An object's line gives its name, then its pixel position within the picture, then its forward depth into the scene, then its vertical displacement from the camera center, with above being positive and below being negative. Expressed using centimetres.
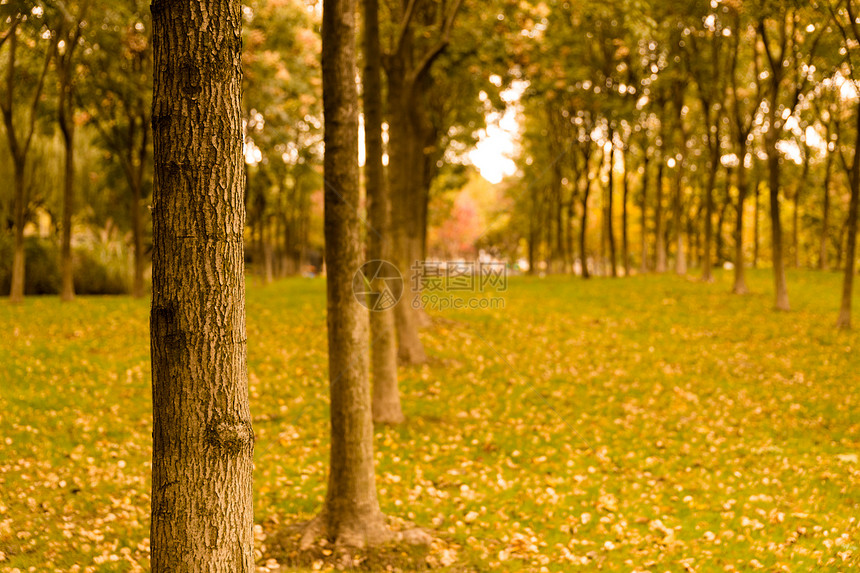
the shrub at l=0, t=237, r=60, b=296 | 2695 +32
